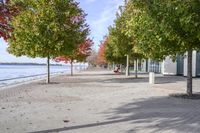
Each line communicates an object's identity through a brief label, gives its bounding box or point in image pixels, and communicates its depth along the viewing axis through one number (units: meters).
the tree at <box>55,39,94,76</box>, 27.62
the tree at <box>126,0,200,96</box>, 9.30
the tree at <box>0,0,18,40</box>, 4.19
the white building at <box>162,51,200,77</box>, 22.93
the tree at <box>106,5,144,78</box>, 20.87
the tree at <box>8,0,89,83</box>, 15.49
